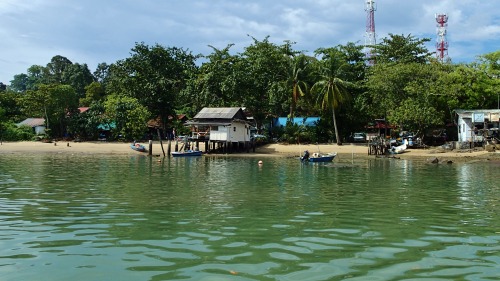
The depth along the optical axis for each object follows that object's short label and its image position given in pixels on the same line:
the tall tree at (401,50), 59.66
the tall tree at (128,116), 56.97
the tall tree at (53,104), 60.84
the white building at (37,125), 65.50
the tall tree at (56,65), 107.69
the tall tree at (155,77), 61.44
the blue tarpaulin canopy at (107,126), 61.41
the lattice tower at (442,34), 78.56
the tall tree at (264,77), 55.75
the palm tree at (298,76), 54.72
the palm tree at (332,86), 52.78
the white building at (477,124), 47.00
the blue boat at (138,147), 49.44
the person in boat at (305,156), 38.77
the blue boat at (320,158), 37.56
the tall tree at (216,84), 55.34
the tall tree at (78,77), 91.25
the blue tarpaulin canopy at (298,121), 59.78
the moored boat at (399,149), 48.22
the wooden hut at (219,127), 48.88
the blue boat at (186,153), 45.50
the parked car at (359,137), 60.78
